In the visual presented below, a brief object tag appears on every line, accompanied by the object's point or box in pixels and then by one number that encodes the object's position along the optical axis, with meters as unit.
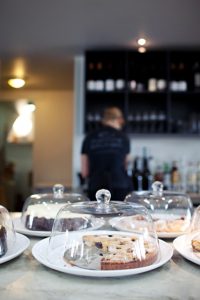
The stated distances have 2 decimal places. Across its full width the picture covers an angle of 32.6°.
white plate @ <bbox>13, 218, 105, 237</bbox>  0.99
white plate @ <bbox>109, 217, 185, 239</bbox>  0.96
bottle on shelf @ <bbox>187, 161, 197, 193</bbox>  3.20
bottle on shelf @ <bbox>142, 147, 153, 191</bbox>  3.16
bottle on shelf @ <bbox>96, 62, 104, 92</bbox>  3.30
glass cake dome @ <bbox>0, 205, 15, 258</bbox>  0.79
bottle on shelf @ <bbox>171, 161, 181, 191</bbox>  3.21
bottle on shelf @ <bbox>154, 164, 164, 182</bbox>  3.23
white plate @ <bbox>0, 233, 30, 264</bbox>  0.77
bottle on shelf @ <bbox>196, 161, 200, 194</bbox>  3.19
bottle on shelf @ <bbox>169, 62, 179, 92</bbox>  3.35
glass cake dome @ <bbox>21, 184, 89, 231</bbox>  1.06
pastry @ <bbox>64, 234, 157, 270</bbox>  0.73
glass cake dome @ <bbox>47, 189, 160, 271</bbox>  0.75
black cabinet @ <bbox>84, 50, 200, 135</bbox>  3.27
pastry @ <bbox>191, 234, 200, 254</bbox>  0.82
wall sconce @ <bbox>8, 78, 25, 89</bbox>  4.58
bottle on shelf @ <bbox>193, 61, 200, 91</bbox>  3.28
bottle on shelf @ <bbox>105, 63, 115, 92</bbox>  3.28
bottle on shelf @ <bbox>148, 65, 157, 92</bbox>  3.28
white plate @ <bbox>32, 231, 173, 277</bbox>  0.68
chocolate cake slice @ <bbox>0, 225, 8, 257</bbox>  0.79
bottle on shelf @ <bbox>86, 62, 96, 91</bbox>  3.30
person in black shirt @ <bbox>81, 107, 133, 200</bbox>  2.53
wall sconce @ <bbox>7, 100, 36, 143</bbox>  5.29
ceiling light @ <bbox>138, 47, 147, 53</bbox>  3.23
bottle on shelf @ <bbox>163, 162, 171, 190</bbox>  3.21
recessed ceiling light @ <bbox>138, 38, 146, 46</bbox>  3.03
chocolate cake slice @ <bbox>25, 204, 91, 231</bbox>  0.91
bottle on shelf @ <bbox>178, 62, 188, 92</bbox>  3.37
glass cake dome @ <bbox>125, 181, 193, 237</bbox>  1.22
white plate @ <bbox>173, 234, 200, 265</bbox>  0.78
